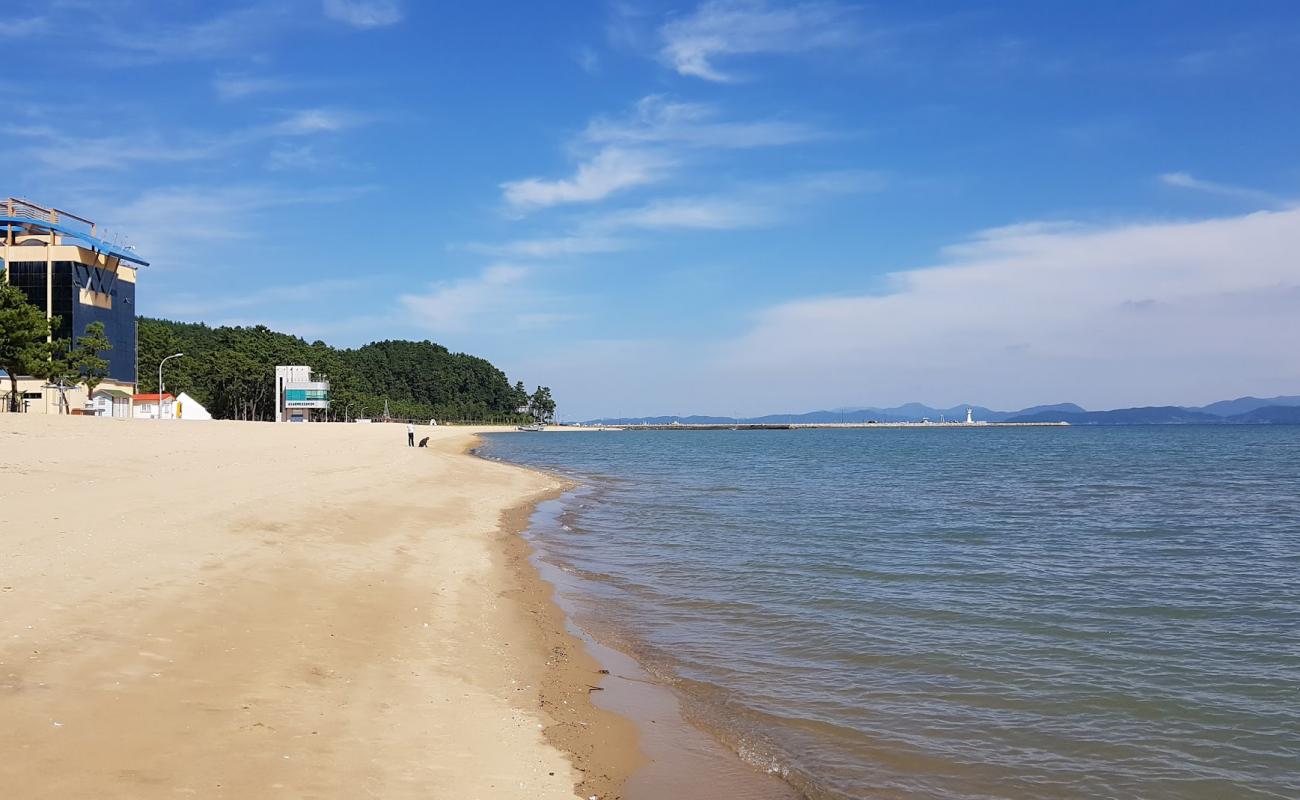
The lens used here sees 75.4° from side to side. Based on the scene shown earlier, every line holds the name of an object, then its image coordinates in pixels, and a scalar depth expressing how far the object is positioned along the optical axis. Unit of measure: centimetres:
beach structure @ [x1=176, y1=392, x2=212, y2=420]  7091
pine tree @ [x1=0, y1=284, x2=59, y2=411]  4375
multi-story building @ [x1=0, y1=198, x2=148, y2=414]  6378
